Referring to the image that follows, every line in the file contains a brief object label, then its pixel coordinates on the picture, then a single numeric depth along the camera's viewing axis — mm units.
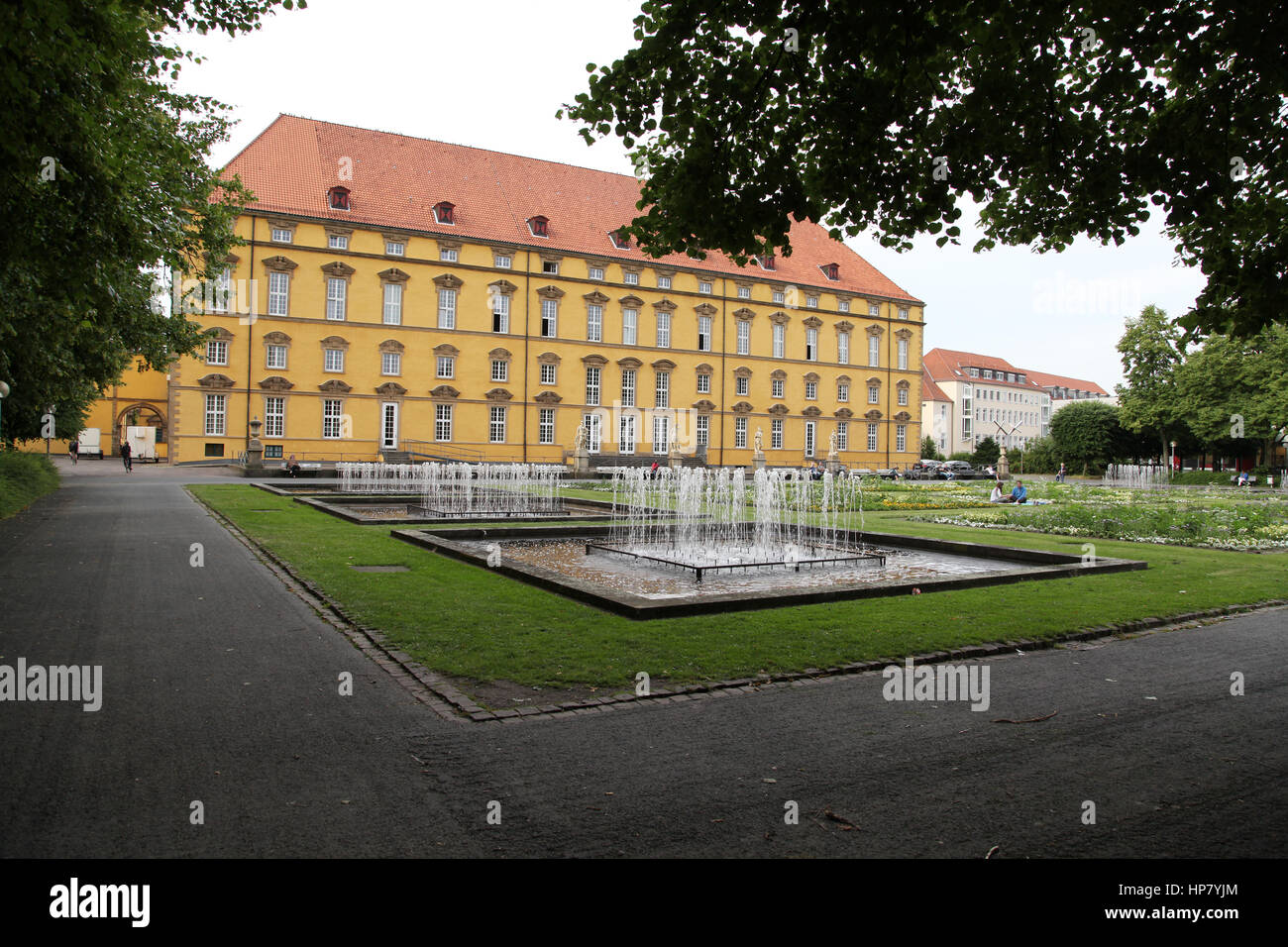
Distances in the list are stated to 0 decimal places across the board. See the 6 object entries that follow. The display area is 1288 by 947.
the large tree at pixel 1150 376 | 67375
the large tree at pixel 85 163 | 7082
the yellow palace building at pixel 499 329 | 50906
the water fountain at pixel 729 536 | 14531
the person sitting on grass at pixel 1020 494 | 29875
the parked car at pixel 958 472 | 66306
